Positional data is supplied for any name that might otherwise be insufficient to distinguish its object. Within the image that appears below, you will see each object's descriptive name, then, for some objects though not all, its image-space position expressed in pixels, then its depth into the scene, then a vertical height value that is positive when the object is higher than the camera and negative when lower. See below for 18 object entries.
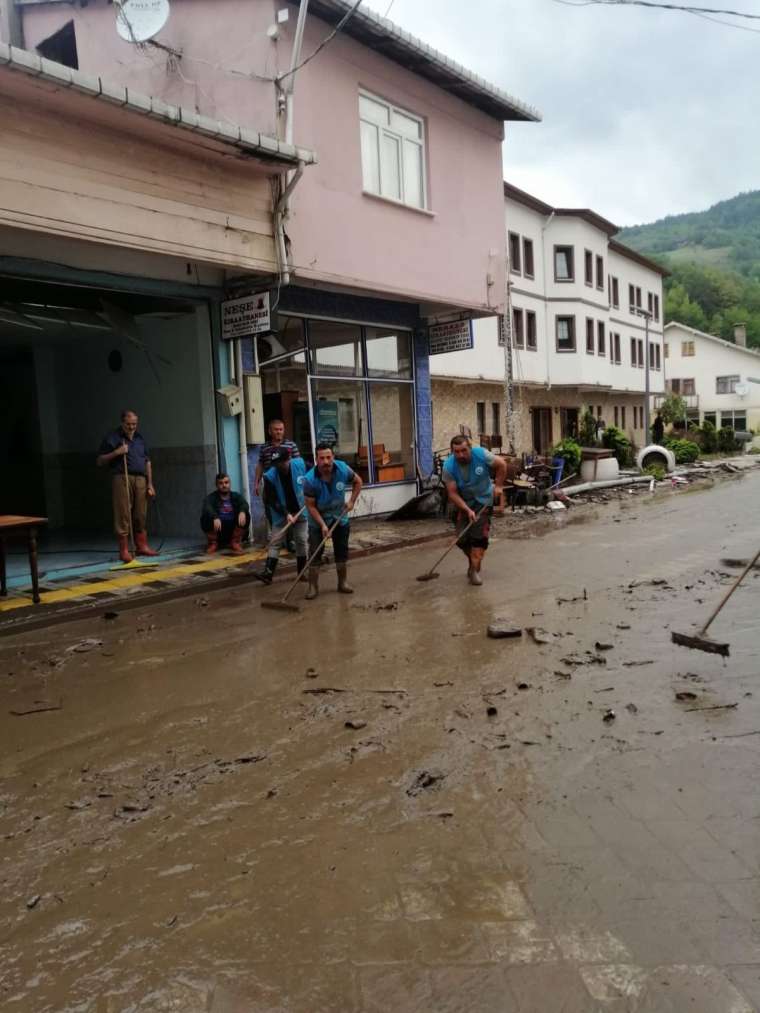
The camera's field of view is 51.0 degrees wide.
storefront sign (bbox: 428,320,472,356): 15.05 +1.96
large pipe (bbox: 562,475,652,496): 18.53 -1.30
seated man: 10.90 -0.91
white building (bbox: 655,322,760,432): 54.62 +3.61
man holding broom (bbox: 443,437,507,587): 8.70 -0.55
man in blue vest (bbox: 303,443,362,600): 8.30 -0.63
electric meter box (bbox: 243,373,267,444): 11.35 +0.58
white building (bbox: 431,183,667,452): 24.73 +3.51
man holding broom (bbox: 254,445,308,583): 8.99 -0.56
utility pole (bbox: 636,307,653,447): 33.19 +1.83
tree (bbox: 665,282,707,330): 84.94 +12.65
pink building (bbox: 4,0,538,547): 10.80 +3.96
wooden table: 7.68 -0.68
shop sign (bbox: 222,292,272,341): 10.60 +1.79
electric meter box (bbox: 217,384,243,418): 11.05 +0.69
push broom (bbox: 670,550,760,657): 5.12 -1.41
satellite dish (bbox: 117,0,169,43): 9.70 +5.34
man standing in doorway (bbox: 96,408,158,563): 9.95 -0.24
